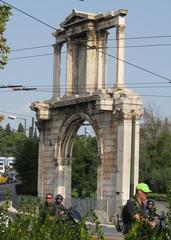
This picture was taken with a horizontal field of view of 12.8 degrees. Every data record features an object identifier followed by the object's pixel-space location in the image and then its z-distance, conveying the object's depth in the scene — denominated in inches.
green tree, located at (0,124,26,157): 5497.0
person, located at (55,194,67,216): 495.5
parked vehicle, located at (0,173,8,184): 3713.3
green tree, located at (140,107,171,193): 2555.6
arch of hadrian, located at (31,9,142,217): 1537.9
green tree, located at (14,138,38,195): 2290.8
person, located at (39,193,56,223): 428.8
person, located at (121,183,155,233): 423.9
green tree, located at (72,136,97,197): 2335.1
